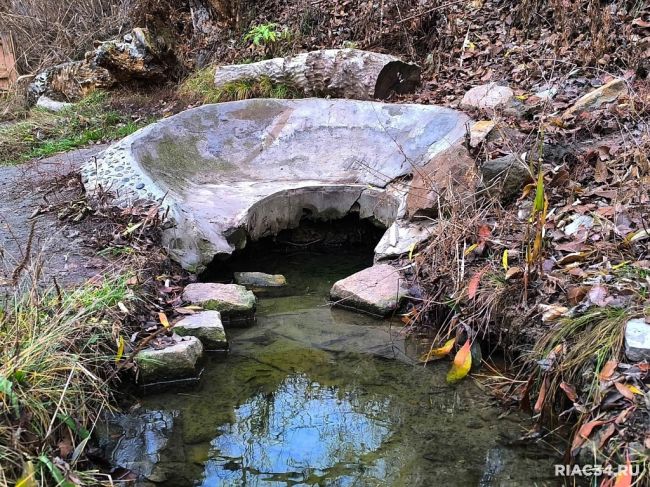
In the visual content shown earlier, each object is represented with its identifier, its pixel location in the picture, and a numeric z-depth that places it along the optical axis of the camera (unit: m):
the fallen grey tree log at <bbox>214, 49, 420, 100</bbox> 7.32
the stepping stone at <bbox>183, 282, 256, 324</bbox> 4.67
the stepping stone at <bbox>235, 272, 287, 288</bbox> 5.62
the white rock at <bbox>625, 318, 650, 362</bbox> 2.88
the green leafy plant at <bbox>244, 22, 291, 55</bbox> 9.03
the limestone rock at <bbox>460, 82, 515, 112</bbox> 5.93
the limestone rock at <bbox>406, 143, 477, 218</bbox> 5.01
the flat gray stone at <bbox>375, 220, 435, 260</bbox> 5.19
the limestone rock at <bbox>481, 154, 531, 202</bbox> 4.75
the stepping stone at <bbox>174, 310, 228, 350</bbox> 4.20
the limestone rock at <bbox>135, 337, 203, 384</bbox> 3.79
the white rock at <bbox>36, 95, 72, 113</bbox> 9.90
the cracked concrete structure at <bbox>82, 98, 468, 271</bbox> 5.59
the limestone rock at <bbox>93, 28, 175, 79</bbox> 9.93
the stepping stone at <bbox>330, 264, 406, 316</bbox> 4.77
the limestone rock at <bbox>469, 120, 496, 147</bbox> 5.34
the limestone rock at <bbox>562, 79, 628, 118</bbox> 5.32
